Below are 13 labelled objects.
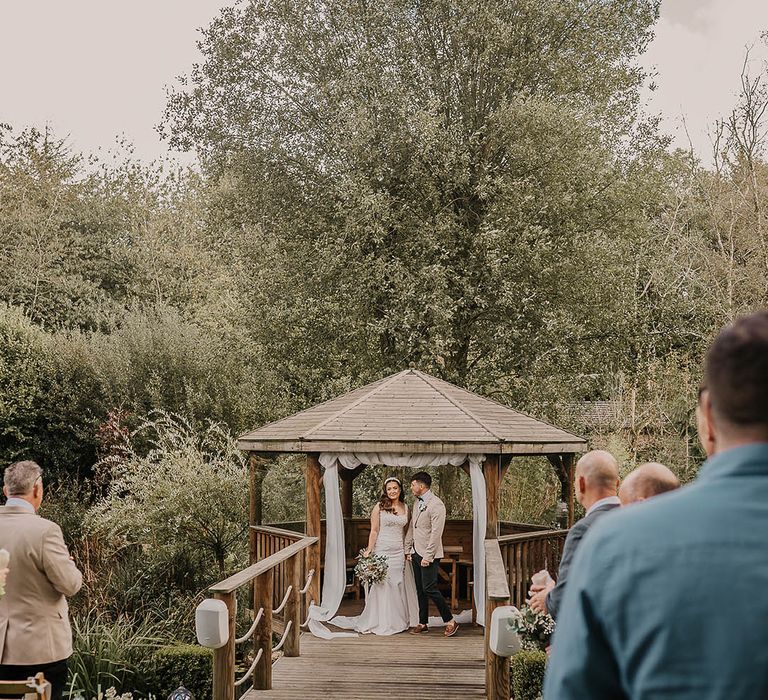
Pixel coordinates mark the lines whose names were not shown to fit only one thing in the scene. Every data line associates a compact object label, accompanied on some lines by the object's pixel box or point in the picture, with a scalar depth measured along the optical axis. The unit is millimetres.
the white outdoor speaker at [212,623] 6871
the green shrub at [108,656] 10836
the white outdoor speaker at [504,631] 6336
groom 11141
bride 11531
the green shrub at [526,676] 10961
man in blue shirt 1373
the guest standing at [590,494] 4777
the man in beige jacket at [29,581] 5836
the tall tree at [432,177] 17156
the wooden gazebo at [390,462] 9211
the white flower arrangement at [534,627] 6020
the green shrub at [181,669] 11141
